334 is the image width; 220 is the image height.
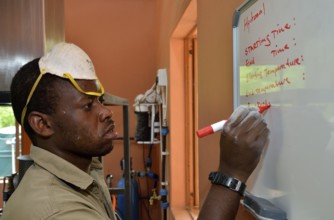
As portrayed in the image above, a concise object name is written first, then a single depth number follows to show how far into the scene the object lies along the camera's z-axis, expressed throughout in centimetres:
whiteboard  65
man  76
